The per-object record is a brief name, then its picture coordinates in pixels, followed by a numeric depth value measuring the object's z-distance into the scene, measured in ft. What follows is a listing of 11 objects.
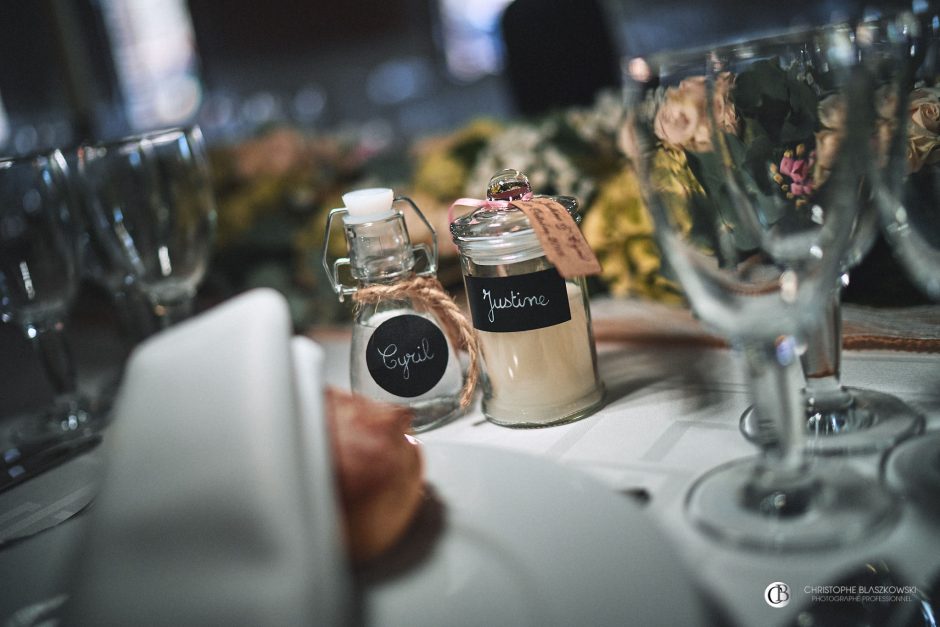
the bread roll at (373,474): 1.20
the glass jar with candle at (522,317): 1.78
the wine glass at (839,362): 1.26
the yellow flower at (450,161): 3.59
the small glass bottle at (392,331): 1.90
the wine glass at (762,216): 1.18
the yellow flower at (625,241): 2.71
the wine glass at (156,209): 2.50
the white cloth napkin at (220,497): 0.98
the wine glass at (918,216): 1.29
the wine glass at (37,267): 2.25
